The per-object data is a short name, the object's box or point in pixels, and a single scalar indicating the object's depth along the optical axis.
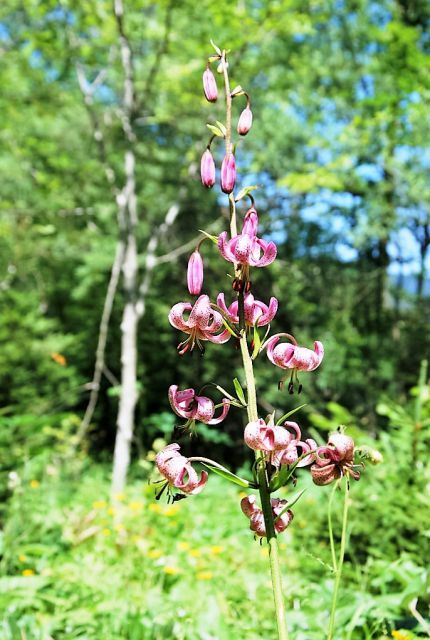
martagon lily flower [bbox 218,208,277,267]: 0.35
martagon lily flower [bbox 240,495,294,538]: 0.37
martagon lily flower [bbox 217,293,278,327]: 0.37
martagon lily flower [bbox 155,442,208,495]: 0.35
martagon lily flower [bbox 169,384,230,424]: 0.36
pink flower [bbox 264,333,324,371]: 0.36
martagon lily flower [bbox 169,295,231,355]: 0.35
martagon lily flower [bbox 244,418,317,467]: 0.33
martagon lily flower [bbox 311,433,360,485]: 0.33
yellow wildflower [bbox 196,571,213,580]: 0.85
